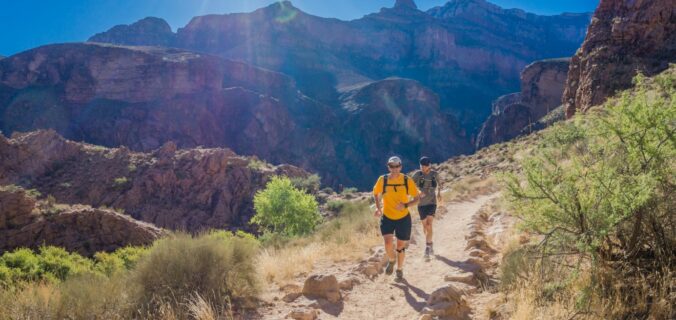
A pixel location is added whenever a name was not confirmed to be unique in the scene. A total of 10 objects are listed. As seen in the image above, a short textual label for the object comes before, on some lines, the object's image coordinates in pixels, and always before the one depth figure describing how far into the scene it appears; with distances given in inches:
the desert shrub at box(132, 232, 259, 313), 202.8
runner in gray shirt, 325.4
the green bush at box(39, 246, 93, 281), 458.3
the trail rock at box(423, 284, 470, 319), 187.6
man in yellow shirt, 250.8
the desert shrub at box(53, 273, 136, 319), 178.5
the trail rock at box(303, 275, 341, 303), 231.4
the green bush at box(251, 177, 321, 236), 887.7
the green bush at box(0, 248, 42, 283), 431.8
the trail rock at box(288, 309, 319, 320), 197.8
